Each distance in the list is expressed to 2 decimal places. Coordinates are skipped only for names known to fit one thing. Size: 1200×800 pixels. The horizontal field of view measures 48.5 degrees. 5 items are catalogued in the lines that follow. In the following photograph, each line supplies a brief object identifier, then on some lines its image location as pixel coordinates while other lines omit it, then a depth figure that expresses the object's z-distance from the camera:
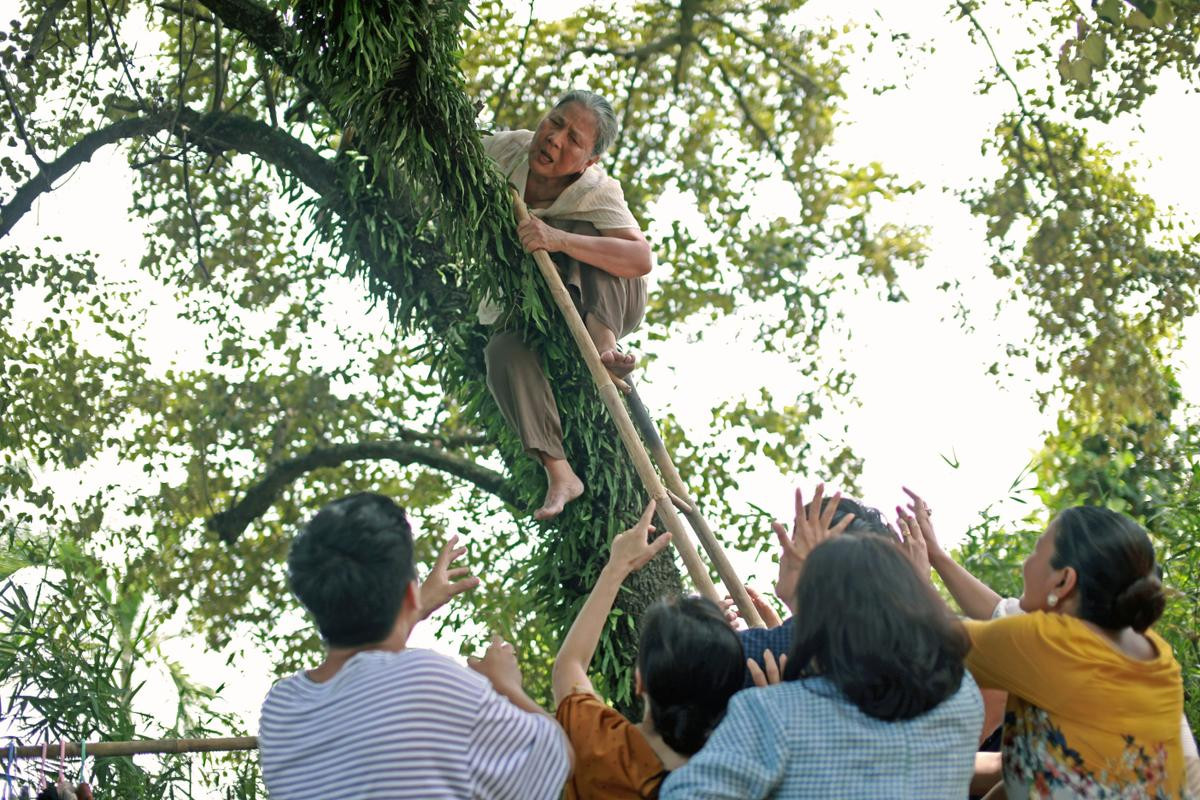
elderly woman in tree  3.99
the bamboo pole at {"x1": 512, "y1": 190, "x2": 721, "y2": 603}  3.31
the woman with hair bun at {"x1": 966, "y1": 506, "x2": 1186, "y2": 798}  2.11
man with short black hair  1.82
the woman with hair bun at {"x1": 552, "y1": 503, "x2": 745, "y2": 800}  2.05
